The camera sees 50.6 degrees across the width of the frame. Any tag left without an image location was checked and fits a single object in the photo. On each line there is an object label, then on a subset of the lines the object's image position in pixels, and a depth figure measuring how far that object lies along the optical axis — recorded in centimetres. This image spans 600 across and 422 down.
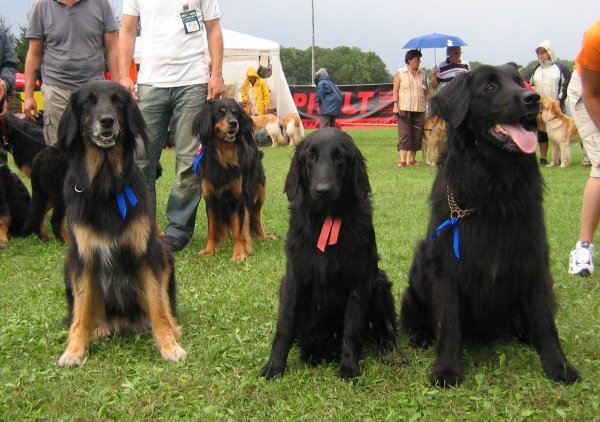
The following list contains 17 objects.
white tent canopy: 2011
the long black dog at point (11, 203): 690
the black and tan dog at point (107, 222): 347
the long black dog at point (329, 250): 314
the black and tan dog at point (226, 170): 607
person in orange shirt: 484
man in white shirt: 583
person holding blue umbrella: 1258
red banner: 2508
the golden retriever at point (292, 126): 1950
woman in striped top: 1298
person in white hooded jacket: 1324
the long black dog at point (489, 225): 288
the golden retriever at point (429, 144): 1277
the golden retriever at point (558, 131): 1262
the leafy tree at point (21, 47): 2612
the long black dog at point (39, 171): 668
